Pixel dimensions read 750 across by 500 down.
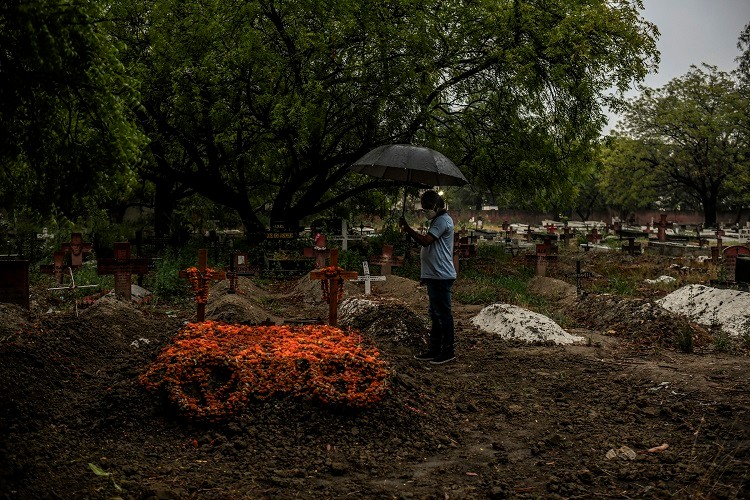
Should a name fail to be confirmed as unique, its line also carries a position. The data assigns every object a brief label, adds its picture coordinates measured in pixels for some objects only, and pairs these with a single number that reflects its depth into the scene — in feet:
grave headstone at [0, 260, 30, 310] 32.42
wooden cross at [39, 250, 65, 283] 41.64
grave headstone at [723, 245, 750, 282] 52.13
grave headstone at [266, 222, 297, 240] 58.90
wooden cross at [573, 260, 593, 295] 44.76
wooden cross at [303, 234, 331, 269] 53.83
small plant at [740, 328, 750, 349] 31.63
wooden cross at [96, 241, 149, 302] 36.81
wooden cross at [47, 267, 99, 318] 37.31
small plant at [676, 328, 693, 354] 30.73
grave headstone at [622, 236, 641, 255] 79.10
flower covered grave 18.61
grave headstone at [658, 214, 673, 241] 89.81
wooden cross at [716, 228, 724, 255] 72.22
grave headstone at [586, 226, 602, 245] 93.72
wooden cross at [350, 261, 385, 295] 43.47
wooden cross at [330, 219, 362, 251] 67.10
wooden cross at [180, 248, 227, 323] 25.25
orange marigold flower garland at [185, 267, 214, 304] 25.36
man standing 26.03
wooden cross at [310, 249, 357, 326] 25.07
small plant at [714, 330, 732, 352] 31.12
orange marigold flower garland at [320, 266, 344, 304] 25.27
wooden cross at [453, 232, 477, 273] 59.57
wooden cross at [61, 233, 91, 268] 43.78
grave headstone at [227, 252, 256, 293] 42.37
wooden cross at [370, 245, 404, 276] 54.19
